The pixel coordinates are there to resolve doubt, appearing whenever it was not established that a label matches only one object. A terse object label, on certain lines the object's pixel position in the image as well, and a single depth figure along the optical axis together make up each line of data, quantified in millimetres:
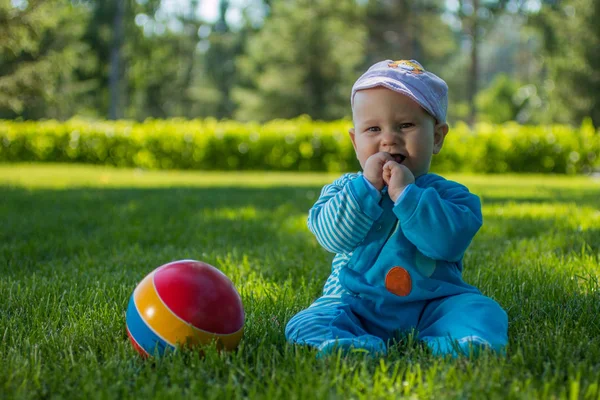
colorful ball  2215
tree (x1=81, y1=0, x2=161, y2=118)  39281
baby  2336
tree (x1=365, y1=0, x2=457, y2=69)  34688
